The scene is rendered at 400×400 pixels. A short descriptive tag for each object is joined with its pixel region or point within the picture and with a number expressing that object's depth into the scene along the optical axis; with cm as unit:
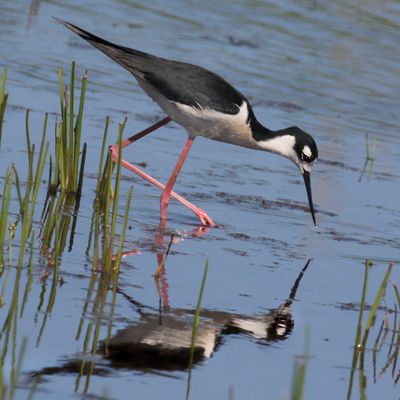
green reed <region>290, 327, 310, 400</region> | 677
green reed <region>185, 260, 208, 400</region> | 904
